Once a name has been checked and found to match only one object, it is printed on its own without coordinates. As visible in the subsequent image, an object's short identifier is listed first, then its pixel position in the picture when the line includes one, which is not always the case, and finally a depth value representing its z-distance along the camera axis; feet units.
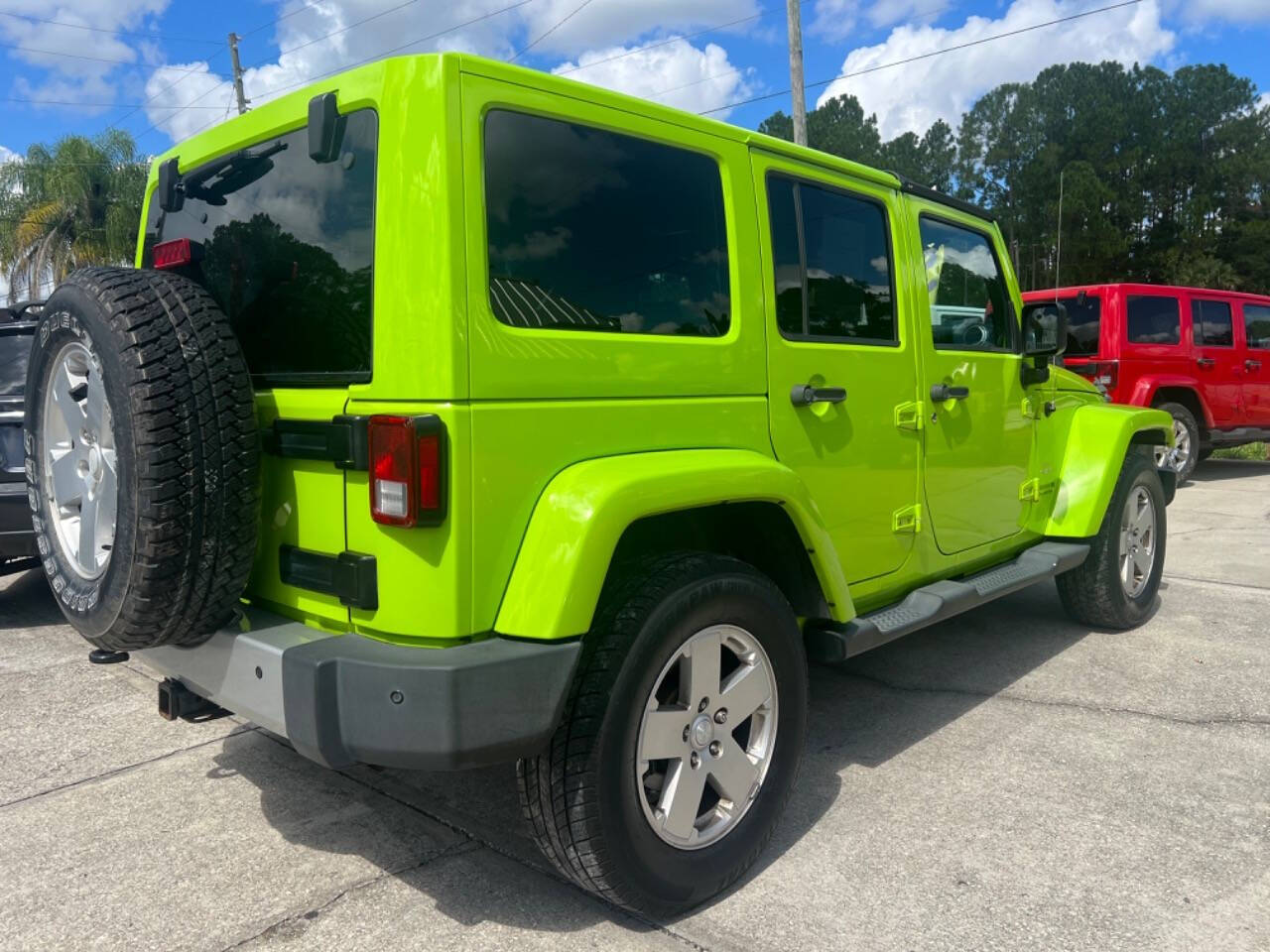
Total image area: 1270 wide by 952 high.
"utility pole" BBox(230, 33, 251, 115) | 85.35
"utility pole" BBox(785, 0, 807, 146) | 47.47
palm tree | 79.46
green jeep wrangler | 6.98
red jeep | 31.48
